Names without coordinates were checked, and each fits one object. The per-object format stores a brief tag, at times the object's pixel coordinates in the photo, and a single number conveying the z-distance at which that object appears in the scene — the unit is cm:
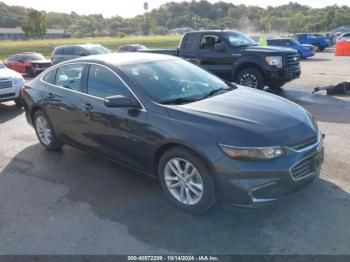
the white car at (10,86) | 900
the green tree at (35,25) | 9256
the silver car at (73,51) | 1819
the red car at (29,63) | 1842
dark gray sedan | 324
